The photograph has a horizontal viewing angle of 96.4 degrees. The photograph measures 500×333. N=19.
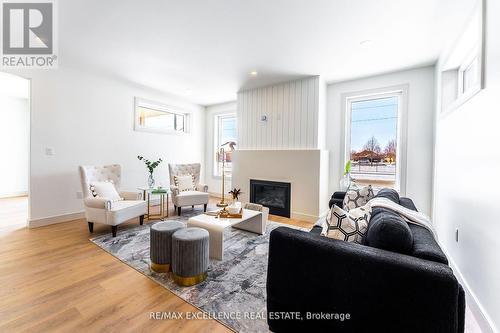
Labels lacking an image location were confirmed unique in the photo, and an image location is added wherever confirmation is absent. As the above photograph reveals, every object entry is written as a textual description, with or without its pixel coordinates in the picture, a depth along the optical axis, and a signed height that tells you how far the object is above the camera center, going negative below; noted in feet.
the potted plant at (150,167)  13.44 -0.37
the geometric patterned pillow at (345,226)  5.03 -1.43
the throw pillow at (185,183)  14.79 -1.43
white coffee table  8.00 -2.35
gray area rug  5.46 -3.59
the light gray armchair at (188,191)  13.64 -1.95
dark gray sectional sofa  3.26 -1.99
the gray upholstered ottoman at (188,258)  6.40 -2.80
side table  12.42 -1.81
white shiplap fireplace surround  13.07 +1.33
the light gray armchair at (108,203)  9.98 -2.07
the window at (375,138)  12.56 +1.53
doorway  17.87 +1.21
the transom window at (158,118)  15.82 +3.42
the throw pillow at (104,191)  10.85 -1.50
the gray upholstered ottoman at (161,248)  7.07 -2.75
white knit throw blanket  5.08 -1.20
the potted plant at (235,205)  9.36 -1.82
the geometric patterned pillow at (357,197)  8.98 -1.37
